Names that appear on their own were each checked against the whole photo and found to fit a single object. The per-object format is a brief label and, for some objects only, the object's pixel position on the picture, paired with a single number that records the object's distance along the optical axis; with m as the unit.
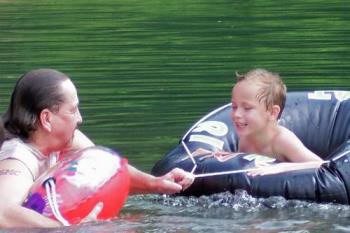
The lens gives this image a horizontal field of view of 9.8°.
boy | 13.36
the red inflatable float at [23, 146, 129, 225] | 10.99
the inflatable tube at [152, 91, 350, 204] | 13.00
